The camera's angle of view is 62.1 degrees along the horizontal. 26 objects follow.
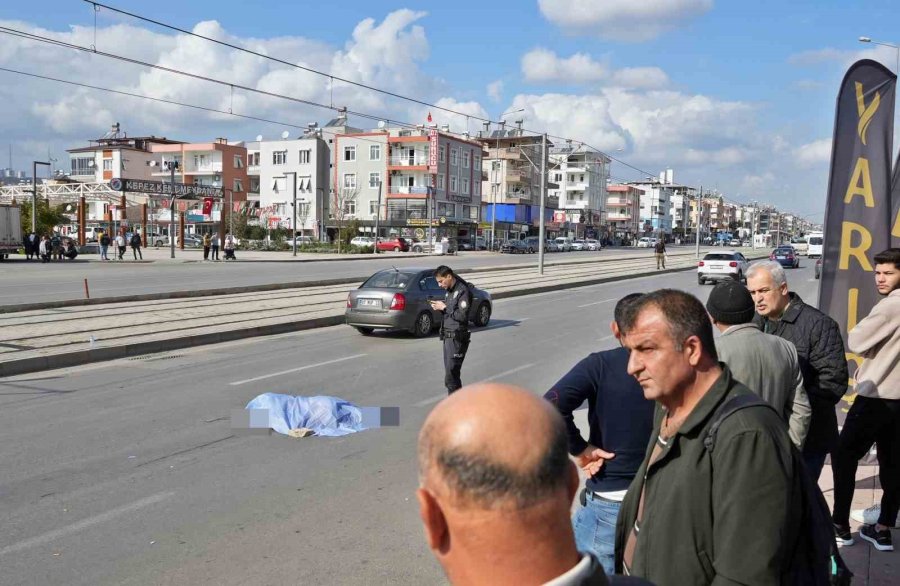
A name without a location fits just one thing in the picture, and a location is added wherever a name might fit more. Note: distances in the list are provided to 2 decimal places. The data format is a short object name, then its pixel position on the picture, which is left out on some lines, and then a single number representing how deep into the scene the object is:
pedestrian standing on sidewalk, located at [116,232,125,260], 43.84
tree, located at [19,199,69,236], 50.00
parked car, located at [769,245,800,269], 45.94
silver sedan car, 15.09
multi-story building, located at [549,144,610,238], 122.19
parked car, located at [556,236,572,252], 81.25
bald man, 1.26
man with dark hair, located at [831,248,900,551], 4.66
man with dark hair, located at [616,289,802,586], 1.99
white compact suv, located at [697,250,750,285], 32.06
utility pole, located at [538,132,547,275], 33.47
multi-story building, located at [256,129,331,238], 91.62
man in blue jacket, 3.29
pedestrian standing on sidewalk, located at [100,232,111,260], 42.47
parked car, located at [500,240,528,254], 71.19
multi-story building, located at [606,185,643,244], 142.50
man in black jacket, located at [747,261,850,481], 4.09
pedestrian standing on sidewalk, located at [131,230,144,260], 43.31
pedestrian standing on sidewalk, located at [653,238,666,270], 42.09
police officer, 8.56
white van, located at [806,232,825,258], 59.33
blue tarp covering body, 7.79
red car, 66.43
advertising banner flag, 6.58
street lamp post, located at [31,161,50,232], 44.78
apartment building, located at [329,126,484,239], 84.06
